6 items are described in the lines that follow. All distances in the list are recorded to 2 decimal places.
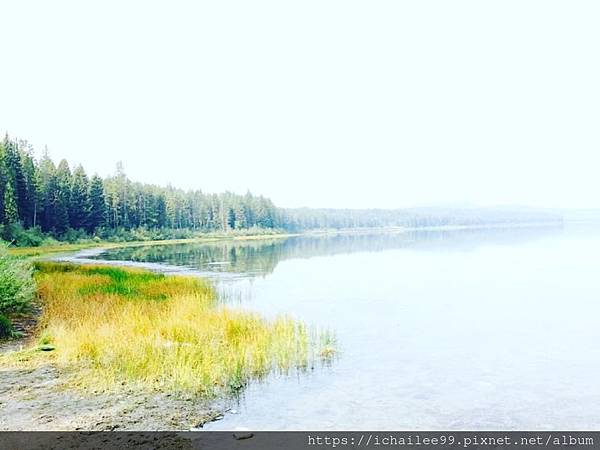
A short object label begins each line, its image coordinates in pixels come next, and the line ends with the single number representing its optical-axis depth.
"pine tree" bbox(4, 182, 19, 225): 70.88
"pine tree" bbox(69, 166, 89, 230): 92.88
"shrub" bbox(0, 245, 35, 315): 18.22
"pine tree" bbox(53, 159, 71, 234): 86.88
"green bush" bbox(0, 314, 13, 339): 16.75
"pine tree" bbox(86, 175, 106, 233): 97.75
